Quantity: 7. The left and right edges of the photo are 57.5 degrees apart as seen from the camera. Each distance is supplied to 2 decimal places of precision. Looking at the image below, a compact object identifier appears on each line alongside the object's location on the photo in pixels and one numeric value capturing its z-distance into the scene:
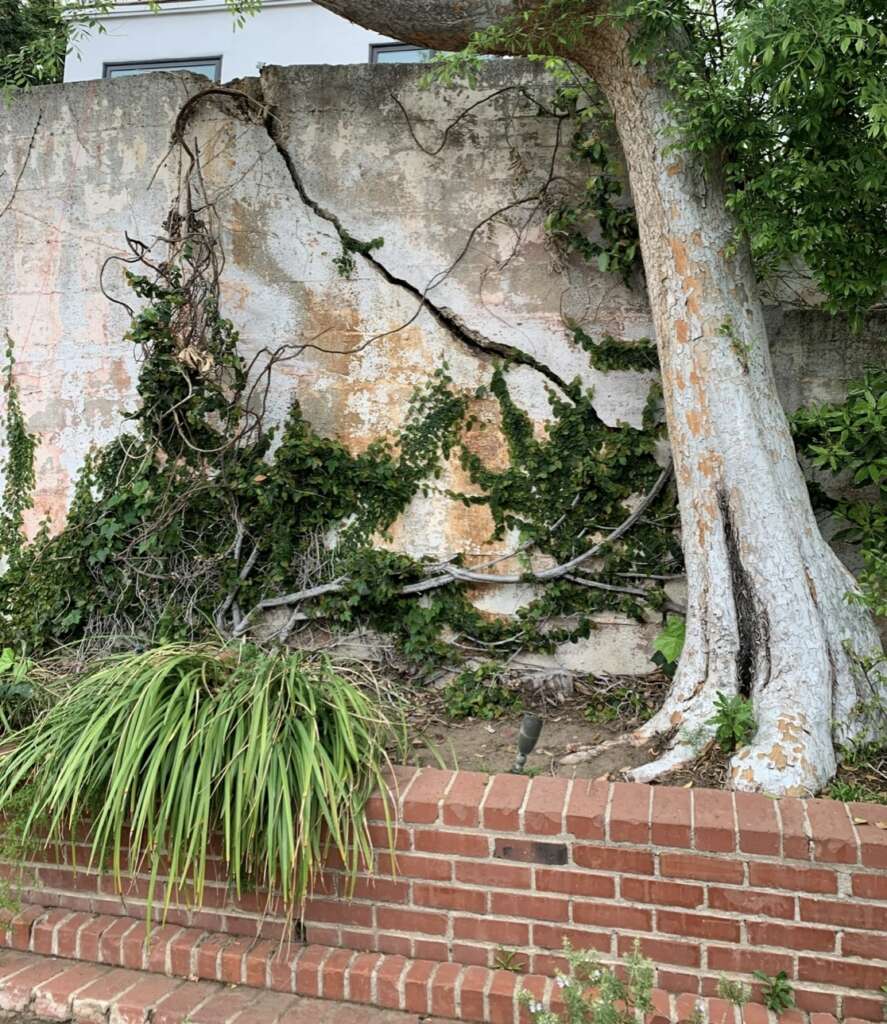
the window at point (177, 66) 10.62
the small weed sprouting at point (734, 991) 2.08
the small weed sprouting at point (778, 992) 2.19
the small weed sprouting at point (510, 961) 2.38
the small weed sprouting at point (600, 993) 1.91
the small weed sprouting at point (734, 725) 2.69
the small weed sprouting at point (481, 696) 3.51
